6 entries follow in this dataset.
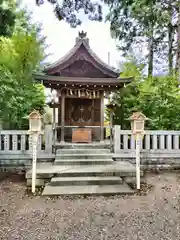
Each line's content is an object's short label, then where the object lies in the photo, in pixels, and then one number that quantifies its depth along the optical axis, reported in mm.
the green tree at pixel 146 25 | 11109
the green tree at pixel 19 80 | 6891
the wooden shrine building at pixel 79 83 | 8227
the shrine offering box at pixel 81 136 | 8453
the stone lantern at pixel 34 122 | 5168
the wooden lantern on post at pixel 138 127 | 5336
